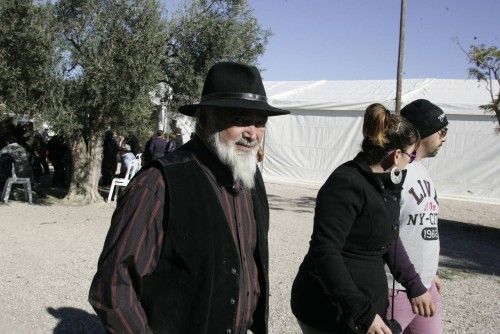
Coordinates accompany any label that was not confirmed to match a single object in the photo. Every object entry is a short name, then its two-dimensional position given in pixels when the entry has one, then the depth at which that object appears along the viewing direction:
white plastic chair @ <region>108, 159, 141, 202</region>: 11.05
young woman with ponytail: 2.16
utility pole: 11.41
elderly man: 1.64
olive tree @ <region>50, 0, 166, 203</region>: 8.98
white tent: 15.46
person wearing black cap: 2.64
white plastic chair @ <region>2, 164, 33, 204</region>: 10.29
